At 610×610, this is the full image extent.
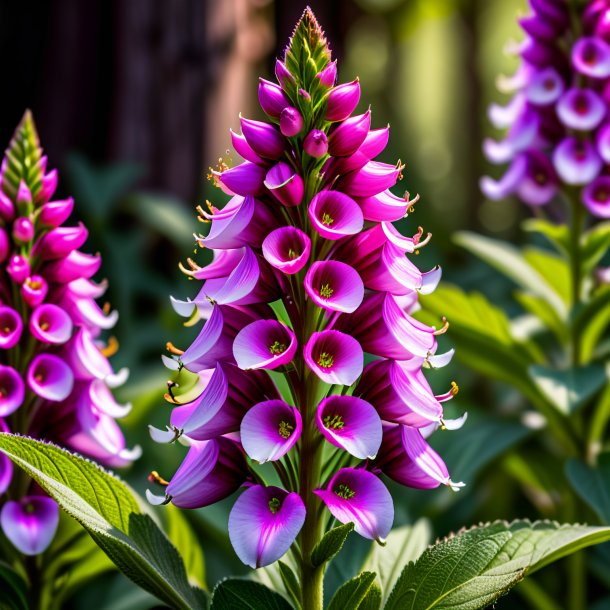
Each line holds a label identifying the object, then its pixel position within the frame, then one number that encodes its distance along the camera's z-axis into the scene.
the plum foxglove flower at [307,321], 1.30
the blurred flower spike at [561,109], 1.74
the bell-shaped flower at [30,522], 1.40
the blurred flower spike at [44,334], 1.43
